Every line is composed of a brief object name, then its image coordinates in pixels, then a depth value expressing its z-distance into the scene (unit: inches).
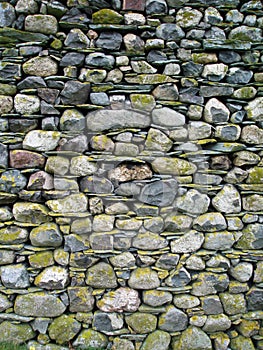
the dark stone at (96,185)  120.7
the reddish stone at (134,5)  117.7
